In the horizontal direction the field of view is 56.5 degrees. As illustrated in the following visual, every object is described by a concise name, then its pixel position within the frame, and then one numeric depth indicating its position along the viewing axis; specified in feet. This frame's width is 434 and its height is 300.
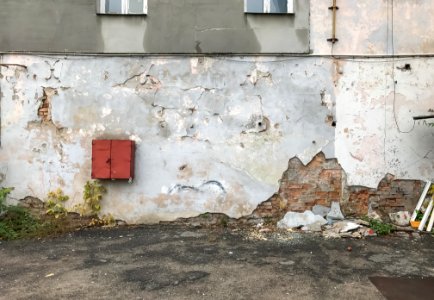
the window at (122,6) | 22.35
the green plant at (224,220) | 22.24
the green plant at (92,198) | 22.04
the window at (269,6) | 22.41
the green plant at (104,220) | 22.16
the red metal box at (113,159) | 21.42
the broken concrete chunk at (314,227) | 21.42
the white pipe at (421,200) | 21.72
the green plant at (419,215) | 21.67
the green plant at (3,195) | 20.81
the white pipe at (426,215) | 21.12
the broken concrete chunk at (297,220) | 21.76
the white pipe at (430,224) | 21.01
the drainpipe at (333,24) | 21.98
